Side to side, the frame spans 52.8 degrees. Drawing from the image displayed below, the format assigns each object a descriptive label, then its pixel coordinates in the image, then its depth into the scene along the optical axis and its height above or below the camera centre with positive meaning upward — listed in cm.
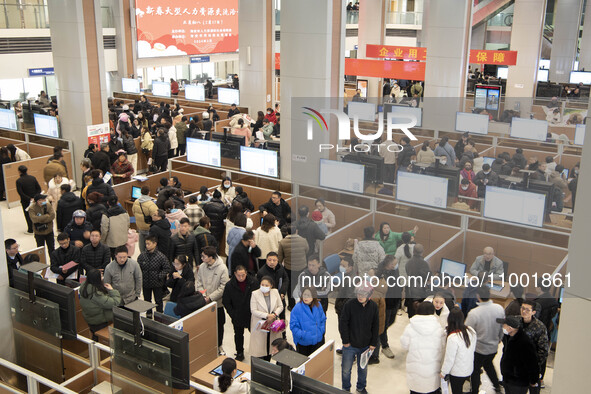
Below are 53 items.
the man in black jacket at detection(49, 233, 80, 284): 715 -246
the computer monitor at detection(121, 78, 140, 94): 2180 -124
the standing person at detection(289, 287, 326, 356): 598 -266
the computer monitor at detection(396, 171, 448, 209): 870 -196
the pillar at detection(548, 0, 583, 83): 2681 +72
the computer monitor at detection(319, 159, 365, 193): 952 -195
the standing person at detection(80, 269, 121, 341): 614 -254
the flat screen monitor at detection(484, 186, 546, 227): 768 -195
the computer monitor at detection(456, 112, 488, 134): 1426 -163
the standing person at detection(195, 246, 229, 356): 673 -251
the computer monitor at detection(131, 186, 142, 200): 1077 -250
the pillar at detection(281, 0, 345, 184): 1099 -27
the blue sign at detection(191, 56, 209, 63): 2622 -34
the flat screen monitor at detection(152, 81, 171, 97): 2156 -134
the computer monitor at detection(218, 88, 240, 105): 1936 -142
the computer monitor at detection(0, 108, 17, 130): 1432 -165
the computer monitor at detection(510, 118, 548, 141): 1381 -170
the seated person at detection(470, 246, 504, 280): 724 -253
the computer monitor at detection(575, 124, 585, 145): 1295 -171
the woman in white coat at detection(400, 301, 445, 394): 539 -260
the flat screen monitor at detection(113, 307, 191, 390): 473 -227
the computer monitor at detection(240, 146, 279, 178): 1114 -202
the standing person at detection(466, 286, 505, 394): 584 -261
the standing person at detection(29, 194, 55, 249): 900 -252
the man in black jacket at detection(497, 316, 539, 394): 538 -272
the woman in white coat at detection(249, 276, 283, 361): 620 -266
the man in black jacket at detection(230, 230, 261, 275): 741 -245
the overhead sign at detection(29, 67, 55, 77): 1962 -69
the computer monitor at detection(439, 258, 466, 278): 742 -263
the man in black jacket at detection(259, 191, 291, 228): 912 -234
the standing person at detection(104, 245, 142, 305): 666 -245
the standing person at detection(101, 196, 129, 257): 863 -249
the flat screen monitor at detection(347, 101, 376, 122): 1678 -161
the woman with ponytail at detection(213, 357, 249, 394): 507 -275
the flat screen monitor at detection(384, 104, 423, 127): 1567 -150
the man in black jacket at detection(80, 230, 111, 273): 720 -242
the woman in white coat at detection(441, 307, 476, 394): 534 -257
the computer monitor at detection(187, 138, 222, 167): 1165 -194
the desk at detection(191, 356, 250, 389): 545 -292
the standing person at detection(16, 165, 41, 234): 1026 -231
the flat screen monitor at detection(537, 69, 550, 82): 2839 -98
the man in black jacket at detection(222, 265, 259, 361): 648 -260
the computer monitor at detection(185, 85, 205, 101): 2059 -139
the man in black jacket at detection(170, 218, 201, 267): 777 -244
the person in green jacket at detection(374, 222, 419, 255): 784 -240
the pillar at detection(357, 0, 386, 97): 2430 +115
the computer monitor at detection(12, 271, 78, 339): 542 -225
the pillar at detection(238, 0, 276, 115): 1792 -10
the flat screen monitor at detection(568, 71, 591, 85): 2627 -98
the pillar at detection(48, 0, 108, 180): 1269 -36
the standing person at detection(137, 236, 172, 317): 712 -252
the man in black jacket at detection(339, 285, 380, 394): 589 -263
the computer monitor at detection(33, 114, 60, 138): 1348 -169
